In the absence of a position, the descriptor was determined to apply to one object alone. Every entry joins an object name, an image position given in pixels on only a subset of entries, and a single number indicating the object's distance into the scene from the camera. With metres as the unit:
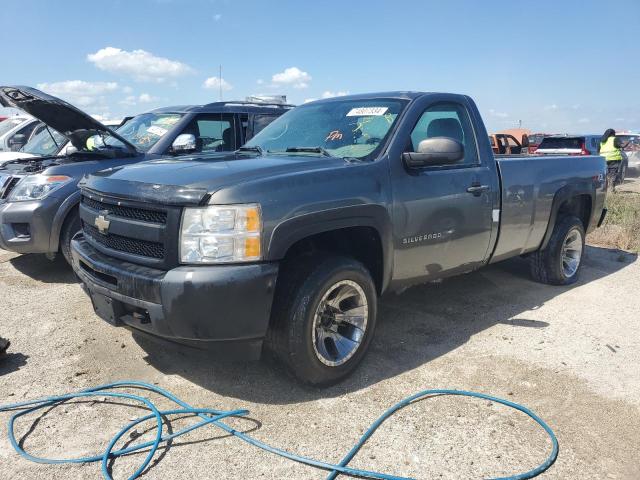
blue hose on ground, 2.54
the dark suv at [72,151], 5.29
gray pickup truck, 2.81
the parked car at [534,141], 17.48
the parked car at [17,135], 9.59
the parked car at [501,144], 12.71
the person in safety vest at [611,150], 15.88
